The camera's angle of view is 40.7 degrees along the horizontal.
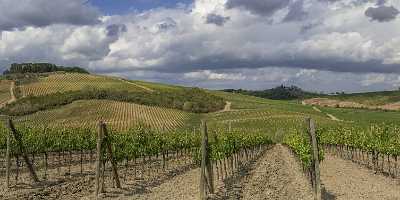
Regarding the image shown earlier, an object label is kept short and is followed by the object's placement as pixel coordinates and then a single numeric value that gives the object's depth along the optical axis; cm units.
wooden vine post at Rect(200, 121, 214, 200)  1911
